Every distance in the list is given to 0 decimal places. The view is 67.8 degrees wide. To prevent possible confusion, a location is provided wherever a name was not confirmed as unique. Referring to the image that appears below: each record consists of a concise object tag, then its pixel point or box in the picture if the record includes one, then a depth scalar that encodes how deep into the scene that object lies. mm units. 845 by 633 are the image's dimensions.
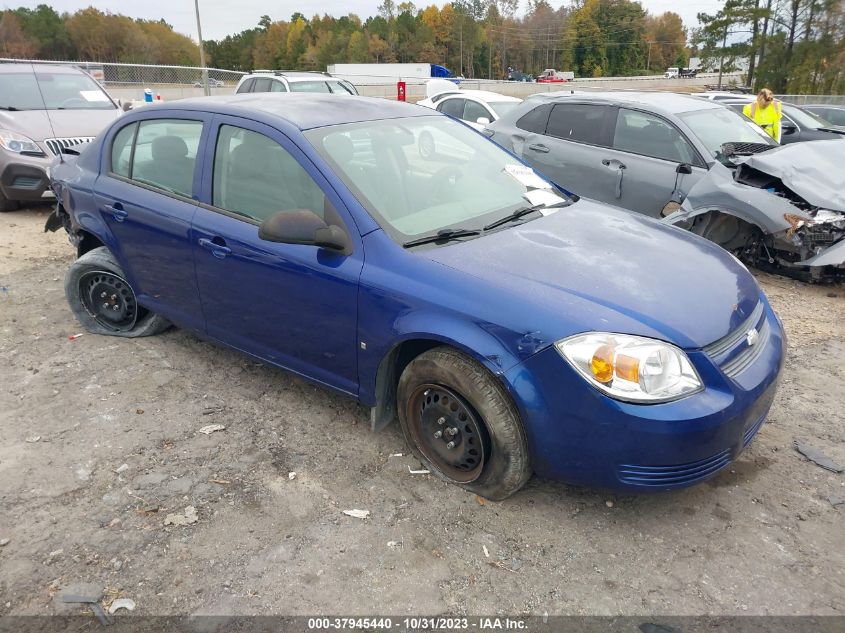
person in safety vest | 9148
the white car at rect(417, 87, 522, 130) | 11352
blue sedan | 2549
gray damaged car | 5691
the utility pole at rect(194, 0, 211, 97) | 19656
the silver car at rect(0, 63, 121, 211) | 7988
